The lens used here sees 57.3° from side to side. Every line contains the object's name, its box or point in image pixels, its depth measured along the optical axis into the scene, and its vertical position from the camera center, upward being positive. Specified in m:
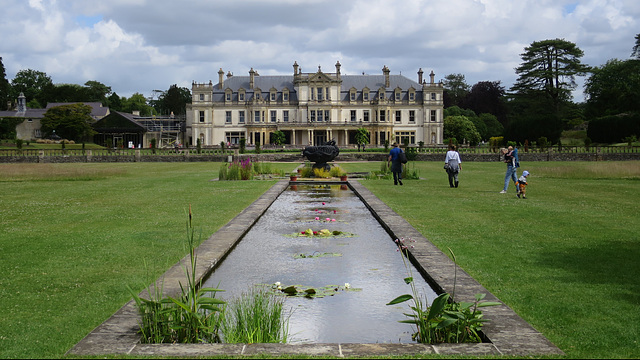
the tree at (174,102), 111.56 +9.59
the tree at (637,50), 65.01 +10.36
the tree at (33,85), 105.12 +13.20
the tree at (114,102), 114.25 +9.90
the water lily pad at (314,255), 8.54 -1.58
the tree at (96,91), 111.62 +12.27
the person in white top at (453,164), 20.36 -0.65
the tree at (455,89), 108.94 +10.94
